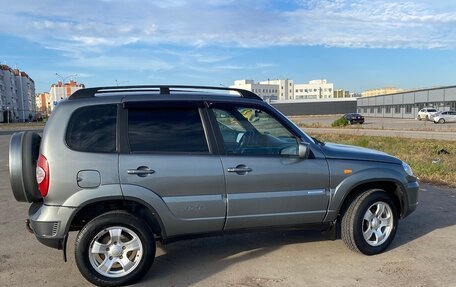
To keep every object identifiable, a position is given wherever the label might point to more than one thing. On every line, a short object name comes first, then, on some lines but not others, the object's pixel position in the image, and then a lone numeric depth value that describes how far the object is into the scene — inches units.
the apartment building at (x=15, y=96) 4010.8
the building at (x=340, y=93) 5935.0
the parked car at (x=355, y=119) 1883.1
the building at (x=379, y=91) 5895.7
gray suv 150.7
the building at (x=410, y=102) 2412.8
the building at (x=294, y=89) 5484.3
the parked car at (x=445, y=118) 1843.0
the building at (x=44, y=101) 7466.0
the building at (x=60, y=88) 3352.1
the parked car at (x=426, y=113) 2005.3
